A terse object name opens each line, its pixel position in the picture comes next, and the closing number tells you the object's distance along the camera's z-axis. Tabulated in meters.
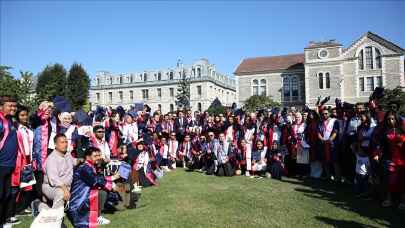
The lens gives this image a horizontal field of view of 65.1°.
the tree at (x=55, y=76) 55.67
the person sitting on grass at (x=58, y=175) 4.61
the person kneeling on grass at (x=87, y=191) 5.11
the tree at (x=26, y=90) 17.52
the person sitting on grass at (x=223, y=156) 10.97
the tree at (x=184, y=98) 57.53
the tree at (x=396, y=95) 20.88
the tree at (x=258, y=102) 51.38
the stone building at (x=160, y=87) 72.31
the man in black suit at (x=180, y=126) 13.70
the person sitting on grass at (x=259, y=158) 10.70
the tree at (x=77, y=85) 57.66
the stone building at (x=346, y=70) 49.53
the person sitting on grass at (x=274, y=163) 10.17
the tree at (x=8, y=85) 17.14
